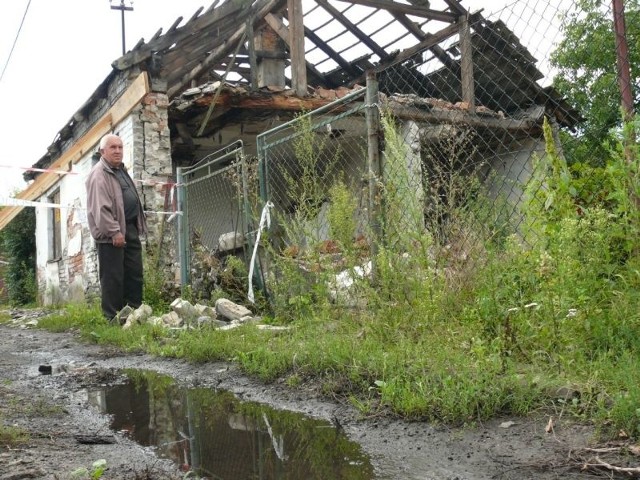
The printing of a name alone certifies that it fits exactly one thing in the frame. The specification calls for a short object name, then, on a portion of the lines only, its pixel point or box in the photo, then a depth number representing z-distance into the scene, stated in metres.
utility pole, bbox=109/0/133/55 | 21.34
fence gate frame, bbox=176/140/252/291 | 7.41
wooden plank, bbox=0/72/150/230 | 8.45
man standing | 5.95
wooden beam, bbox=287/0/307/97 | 8.73
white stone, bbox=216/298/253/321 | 5.44
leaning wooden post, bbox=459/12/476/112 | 6.20
